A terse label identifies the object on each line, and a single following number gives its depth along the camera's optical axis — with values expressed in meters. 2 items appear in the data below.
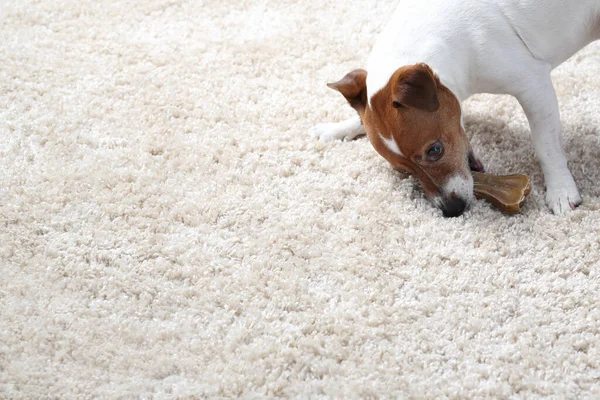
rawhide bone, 2.15
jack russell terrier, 2.08
